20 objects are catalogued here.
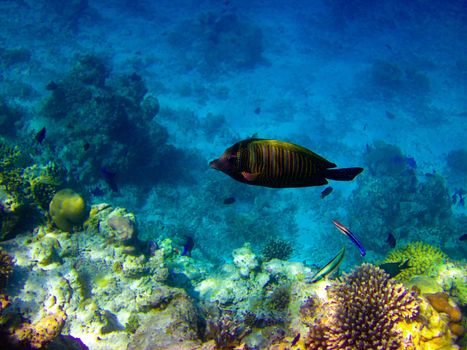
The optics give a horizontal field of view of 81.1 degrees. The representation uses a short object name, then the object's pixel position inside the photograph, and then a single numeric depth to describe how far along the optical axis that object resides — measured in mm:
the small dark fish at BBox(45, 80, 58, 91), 11961
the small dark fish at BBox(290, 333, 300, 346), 3326
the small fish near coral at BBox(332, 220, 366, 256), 3945
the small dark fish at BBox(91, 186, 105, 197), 9062
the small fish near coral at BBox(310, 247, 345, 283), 4121
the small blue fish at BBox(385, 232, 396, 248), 6757
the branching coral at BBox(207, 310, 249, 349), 3453
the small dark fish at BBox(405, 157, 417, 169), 13711
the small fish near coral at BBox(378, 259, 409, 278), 5078
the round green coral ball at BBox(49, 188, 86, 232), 5828
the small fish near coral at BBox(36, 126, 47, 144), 7562
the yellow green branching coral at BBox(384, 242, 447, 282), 5770
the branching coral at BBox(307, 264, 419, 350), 3025
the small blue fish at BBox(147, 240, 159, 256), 6520
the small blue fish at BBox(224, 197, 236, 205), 7248
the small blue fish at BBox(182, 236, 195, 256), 6637
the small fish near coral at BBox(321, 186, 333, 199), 6821
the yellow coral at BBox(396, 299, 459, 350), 3215
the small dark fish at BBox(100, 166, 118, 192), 7297
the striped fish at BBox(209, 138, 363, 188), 1698
